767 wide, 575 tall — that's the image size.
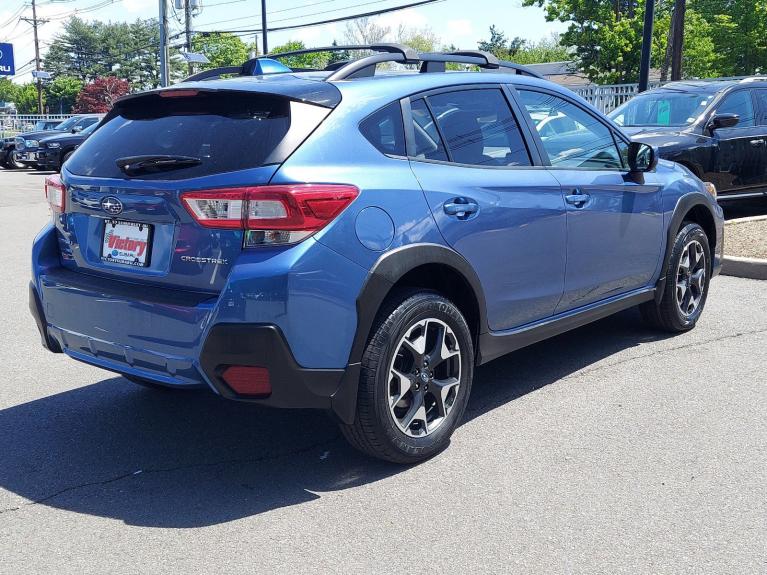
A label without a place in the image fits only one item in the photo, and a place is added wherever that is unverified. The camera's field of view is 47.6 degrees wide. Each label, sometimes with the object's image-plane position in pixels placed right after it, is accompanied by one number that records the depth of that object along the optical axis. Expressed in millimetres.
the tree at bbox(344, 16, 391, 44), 73562
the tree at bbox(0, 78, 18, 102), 155875
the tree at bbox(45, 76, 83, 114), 98250
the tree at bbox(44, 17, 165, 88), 108312
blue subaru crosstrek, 3338
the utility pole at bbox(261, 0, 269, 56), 32062
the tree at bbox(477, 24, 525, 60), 124325
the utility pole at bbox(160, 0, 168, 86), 30594
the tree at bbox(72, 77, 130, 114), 84625
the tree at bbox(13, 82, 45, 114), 118000
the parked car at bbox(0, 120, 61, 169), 28219
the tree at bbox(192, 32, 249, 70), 110938
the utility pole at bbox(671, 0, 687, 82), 27780
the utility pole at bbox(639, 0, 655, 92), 15307
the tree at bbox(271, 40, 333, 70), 97519
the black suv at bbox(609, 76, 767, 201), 10250
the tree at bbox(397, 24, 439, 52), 91062
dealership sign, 43822
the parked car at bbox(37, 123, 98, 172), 24375
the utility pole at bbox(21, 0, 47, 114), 69688
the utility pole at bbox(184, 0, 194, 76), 42762
